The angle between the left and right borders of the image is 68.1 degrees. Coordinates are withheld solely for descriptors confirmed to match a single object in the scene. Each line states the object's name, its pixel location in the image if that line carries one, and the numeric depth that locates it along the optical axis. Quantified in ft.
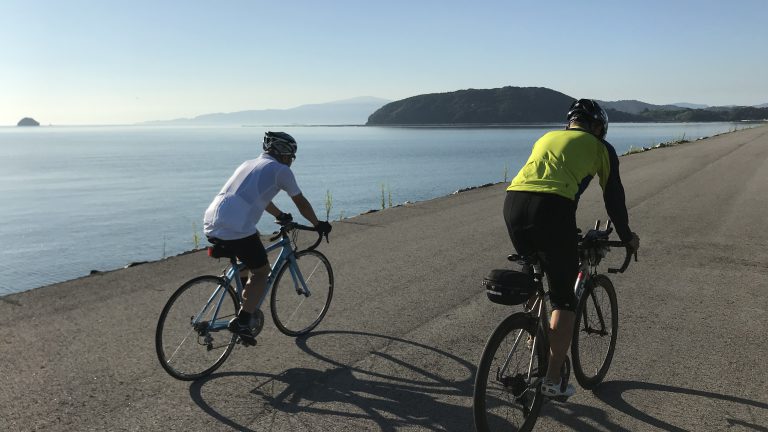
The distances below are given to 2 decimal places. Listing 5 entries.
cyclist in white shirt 14.07
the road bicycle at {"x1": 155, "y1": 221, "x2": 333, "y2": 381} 14.10
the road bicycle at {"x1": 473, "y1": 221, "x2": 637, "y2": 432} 10.19
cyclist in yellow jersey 10.55
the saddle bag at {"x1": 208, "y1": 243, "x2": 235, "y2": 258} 14.38
